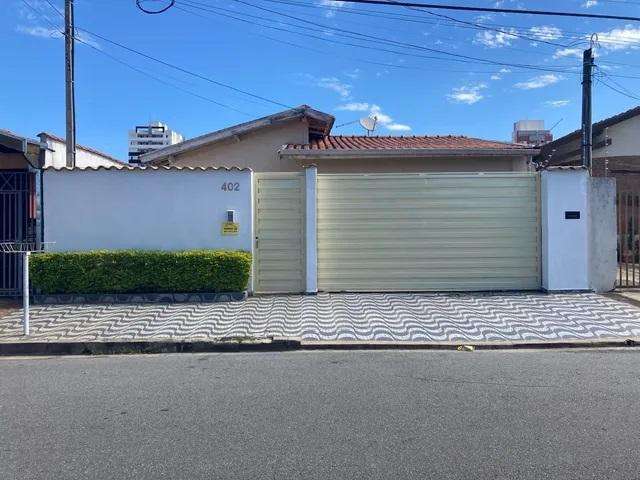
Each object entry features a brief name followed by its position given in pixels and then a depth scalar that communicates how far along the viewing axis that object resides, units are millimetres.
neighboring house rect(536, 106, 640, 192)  16519
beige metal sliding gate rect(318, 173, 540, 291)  10695
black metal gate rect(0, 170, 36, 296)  10398
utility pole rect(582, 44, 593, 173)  12867
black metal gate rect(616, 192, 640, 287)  10727
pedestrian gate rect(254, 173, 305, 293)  10516
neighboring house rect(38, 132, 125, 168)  13258
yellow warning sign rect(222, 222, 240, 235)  10359
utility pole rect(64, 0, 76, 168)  12719
